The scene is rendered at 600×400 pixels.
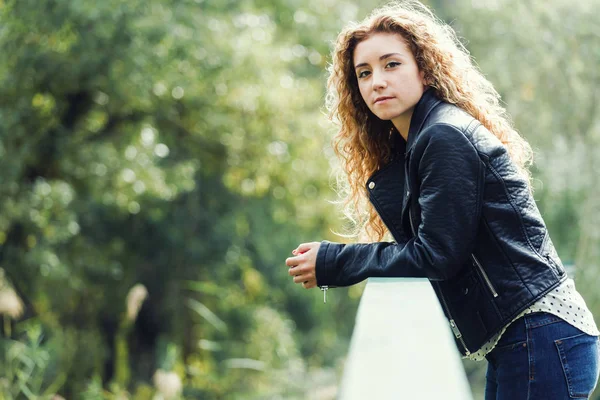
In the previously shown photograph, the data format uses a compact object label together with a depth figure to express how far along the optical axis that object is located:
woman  3.00
